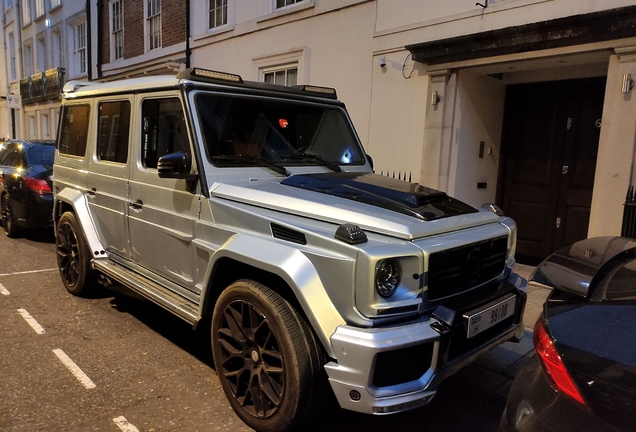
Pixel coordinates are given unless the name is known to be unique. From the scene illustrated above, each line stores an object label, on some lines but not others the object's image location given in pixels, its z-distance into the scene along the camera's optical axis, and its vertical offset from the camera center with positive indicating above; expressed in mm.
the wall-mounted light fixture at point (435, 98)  7047 +757
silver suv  2328 -618
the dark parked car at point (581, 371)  1534 -749
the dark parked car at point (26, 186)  7461 -869
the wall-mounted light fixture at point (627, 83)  5301 +828
